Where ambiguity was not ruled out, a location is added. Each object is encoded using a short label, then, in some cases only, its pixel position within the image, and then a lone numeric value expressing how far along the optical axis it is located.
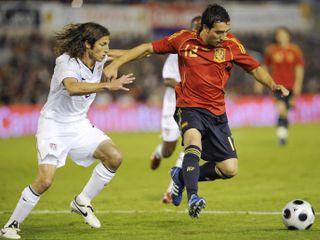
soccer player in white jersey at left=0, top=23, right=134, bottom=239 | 17.42
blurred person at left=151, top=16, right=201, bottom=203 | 24.23
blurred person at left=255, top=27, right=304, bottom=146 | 39.87
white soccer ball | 17.31
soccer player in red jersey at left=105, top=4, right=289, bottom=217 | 18.42
